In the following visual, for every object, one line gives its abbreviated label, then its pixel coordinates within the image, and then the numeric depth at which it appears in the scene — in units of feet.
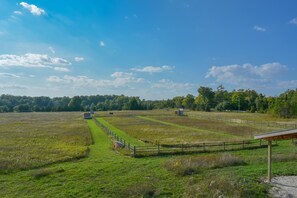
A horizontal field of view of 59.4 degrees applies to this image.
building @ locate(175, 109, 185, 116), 333.62
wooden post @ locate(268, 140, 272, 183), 47.06
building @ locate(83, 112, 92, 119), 283.79
